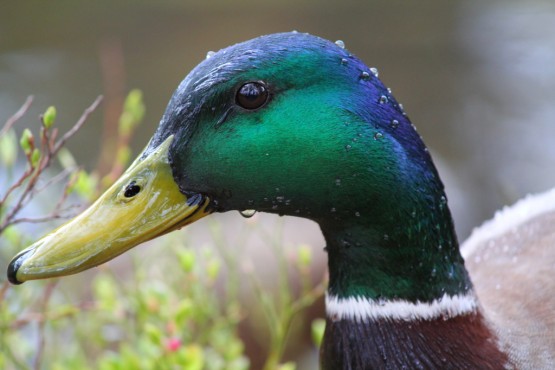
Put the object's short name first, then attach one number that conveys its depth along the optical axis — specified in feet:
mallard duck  5.92
